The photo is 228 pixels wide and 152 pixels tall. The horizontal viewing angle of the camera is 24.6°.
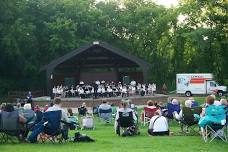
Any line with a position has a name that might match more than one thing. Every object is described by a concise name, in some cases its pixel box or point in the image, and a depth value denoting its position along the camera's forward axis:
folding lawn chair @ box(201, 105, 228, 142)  11.49
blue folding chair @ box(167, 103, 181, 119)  16.95
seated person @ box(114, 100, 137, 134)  13.26
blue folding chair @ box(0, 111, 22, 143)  11.71
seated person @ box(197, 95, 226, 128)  11.50
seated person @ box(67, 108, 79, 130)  15.58
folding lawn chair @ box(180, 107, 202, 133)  13.12
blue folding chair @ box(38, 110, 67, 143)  11.37
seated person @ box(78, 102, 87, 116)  20.45
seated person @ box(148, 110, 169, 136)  12.72
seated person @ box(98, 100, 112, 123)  19.16
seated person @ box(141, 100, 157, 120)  16.41
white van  44.50
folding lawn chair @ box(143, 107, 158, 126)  16.66
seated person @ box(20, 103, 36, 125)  12.73
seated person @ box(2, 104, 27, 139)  11.95
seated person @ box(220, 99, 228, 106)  13.11
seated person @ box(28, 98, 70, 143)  11.49
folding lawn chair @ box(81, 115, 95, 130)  16.56
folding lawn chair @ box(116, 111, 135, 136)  13.14
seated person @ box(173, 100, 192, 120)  13.51
